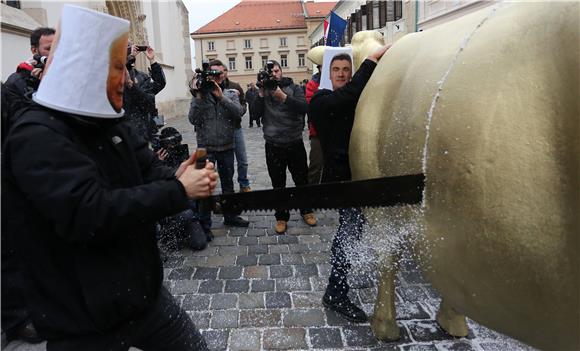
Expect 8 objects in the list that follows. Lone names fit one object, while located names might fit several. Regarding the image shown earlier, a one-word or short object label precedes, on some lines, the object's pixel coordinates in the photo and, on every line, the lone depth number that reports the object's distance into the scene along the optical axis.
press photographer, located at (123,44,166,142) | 4.29
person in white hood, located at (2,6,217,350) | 1.36
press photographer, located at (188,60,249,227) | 4.85
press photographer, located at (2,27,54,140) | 1.68
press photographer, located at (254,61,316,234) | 4.98
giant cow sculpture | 1.22
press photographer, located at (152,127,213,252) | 4.38
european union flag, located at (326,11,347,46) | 5.08
